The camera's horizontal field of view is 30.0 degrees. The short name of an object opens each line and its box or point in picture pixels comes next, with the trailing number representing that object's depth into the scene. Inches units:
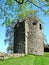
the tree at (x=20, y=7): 330.9
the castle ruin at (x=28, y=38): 609.4
